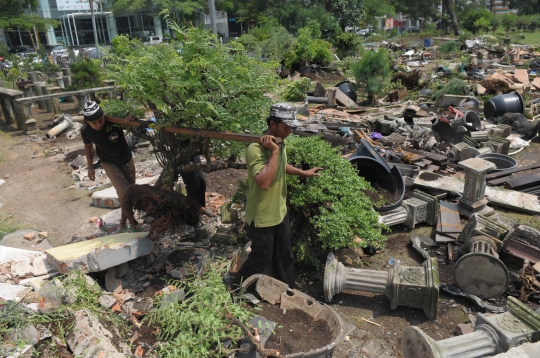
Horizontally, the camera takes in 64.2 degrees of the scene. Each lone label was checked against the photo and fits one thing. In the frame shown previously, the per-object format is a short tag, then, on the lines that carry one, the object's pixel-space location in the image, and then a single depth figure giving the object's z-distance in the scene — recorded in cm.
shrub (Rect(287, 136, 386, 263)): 438
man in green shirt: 358
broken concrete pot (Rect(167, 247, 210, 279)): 445
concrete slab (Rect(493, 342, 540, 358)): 304
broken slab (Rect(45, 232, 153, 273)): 420
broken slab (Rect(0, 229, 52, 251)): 537
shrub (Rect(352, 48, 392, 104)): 1312
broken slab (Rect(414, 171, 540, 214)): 632
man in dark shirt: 481
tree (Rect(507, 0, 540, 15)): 4500
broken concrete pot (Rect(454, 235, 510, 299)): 427
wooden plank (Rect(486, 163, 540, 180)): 734
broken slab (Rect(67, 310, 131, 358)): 330
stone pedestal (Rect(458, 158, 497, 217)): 584
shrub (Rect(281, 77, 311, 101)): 1244
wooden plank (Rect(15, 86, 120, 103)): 1156
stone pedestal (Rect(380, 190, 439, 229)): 570
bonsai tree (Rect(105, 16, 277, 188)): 404
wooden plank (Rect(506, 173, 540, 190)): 690
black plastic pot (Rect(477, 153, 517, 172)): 782
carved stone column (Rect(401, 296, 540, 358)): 327
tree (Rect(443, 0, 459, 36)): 3494
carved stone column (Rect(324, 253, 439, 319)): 408
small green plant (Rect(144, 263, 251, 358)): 328
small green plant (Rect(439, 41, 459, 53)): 2408
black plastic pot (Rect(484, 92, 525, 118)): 1079
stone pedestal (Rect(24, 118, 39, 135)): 1163
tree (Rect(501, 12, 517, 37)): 3606
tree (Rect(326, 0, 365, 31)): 2788
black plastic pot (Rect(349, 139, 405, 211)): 617
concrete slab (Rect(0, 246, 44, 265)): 466
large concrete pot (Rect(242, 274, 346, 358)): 346
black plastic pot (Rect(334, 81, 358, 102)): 1402
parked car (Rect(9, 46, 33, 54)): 3347
